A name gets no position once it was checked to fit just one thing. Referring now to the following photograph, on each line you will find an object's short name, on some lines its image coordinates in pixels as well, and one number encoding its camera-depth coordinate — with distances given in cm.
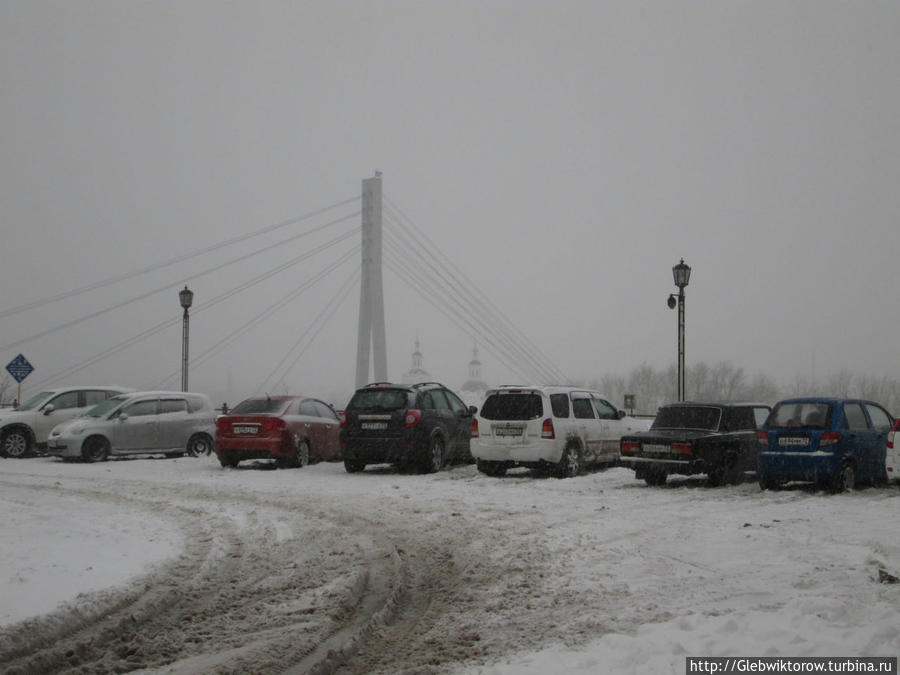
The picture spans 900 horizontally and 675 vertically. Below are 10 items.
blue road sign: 2884
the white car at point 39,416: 1970
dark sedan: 1327
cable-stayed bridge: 3959
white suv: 1473
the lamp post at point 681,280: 2127
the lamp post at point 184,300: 2836
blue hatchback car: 1240
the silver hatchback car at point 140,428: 1830
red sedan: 1652
